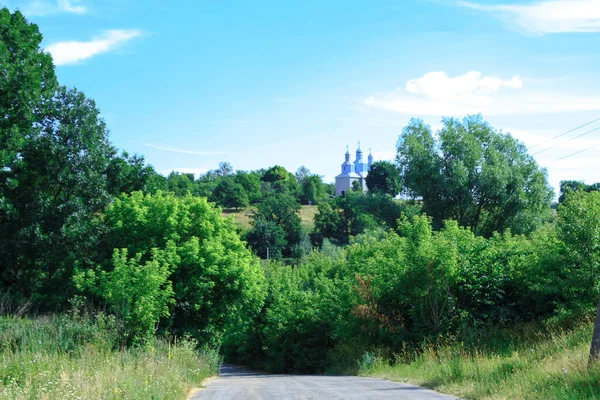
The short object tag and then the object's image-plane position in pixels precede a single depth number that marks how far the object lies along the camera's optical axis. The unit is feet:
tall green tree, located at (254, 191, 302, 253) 354.95
